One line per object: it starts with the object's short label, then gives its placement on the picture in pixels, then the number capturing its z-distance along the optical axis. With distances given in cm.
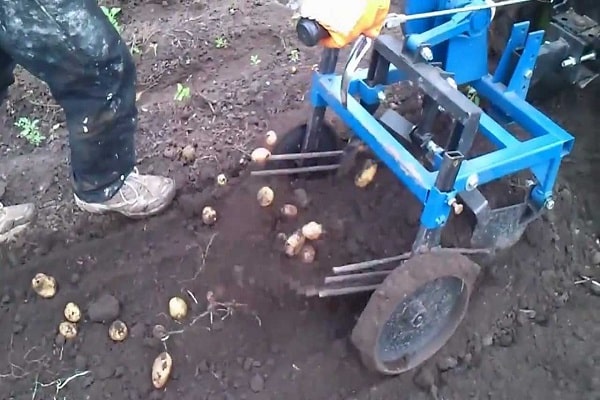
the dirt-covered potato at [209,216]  247
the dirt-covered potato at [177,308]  228
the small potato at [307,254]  234
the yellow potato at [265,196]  245
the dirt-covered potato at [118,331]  226
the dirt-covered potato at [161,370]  216
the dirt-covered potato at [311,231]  233
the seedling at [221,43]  341
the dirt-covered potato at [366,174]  248
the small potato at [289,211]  242
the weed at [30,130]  304
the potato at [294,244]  230
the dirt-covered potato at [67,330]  227
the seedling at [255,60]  332
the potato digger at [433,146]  196
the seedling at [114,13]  359
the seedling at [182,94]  313
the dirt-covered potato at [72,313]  228
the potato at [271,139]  262
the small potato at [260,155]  247
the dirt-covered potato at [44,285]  233
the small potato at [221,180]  261
